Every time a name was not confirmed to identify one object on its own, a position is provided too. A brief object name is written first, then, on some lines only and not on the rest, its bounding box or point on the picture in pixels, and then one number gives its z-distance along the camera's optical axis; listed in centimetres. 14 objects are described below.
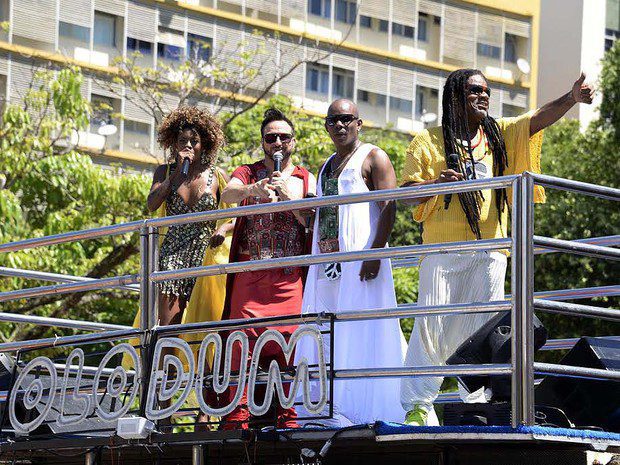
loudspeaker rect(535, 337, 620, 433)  1390
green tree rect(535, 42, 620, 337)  4224
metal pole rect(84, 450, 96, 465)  1550
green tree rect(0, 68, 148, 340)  3374
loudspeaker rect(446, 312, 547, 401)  1309
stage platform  1271
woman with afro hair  1738
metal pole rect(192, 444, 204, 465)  1460
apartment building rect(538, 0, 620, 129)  8931
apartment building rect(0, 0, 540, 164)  6859
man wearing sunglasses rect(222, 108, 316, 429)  1637
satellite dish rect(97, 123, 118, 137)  5339
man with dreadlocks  1517
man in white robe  1569
